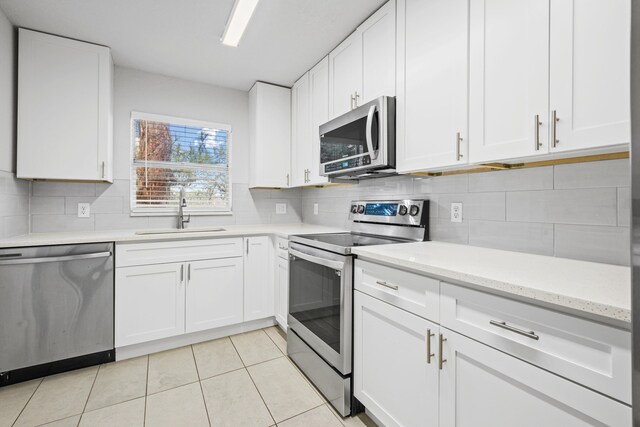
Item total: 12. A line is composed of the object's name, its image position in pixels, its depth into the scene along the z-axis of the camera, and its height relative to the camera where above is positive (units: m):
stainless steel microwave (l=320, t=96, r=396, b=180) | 1.84 +0.47
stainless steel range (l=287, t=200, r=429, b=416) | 1.66 -0.47
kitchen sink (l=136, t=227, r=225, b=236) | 2.63 -0.17
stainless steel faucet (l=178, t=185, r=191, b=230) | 2.86 -0.02
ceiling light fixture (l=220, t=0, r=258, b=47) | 1.87 +1.27
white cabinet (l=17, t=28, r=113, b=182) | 2.18 +0.76
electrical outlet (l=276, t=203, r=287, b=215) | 3.48 +0.05
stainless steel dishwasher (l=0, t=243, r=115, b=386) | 1.91 -0.65
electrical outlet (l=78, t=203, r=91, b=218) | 2.58 +0.01
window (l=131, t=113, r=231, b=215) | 2.86 +0.47
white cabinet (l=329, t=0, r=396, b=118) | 1.87 +1.03
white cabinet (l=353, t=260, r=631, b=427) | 0.79 -0.51
